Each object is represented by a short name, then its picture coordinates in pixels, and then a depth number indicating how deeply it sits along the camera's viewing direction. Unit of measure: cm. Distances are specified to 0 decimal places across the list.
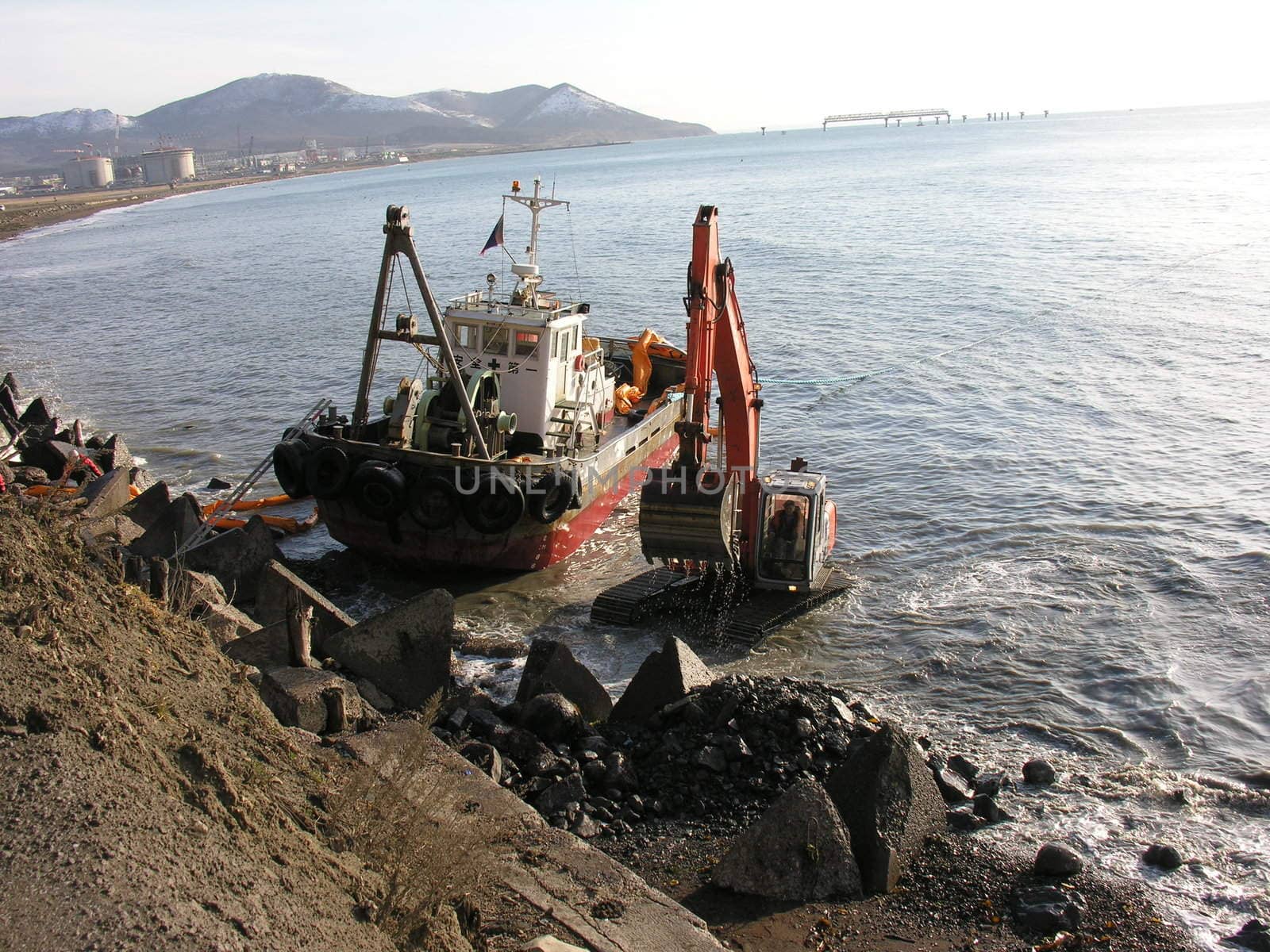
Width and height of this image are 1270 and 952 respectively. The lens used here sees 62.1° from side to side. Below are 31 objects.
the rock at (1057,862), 802
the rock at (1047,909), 738
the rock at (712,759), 898
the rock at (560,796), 823
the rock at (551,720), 933
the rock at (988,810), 877
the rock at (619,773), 871
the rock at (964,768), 949
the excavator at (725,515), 1120
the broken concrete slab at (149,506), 1454
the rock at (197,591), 1002
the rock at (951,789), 901
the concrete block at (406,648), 985
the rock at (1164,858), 834
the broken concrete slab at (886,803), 773
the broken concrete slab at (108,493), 1438
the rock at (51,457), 1748
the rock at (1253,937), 743
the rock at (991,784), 923
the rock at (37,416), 2053
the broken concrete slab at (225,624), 992
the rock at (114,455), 1831
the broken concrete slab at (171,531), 1348
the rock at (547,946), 563
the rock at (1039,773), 958
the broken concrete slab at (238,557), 1312
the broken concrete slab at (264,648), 938
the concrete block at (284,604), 1051
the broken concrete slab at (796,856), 748
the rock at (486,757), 842
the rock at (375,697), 951
